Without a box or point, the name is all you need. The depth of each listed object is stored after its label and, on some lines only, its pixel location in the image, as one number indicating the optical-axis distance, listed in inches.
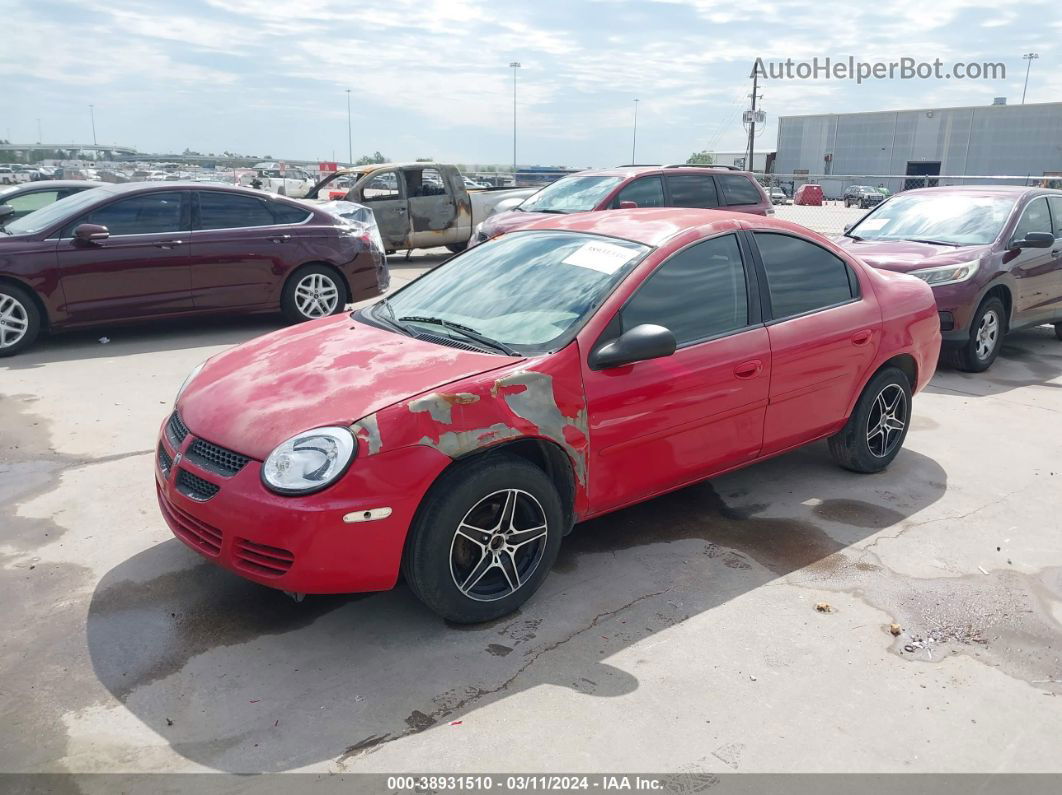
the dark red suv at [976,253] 307.3
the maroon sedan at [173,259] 304.8
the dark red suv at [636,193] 410.3
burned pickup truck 562.3
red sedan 122.7
